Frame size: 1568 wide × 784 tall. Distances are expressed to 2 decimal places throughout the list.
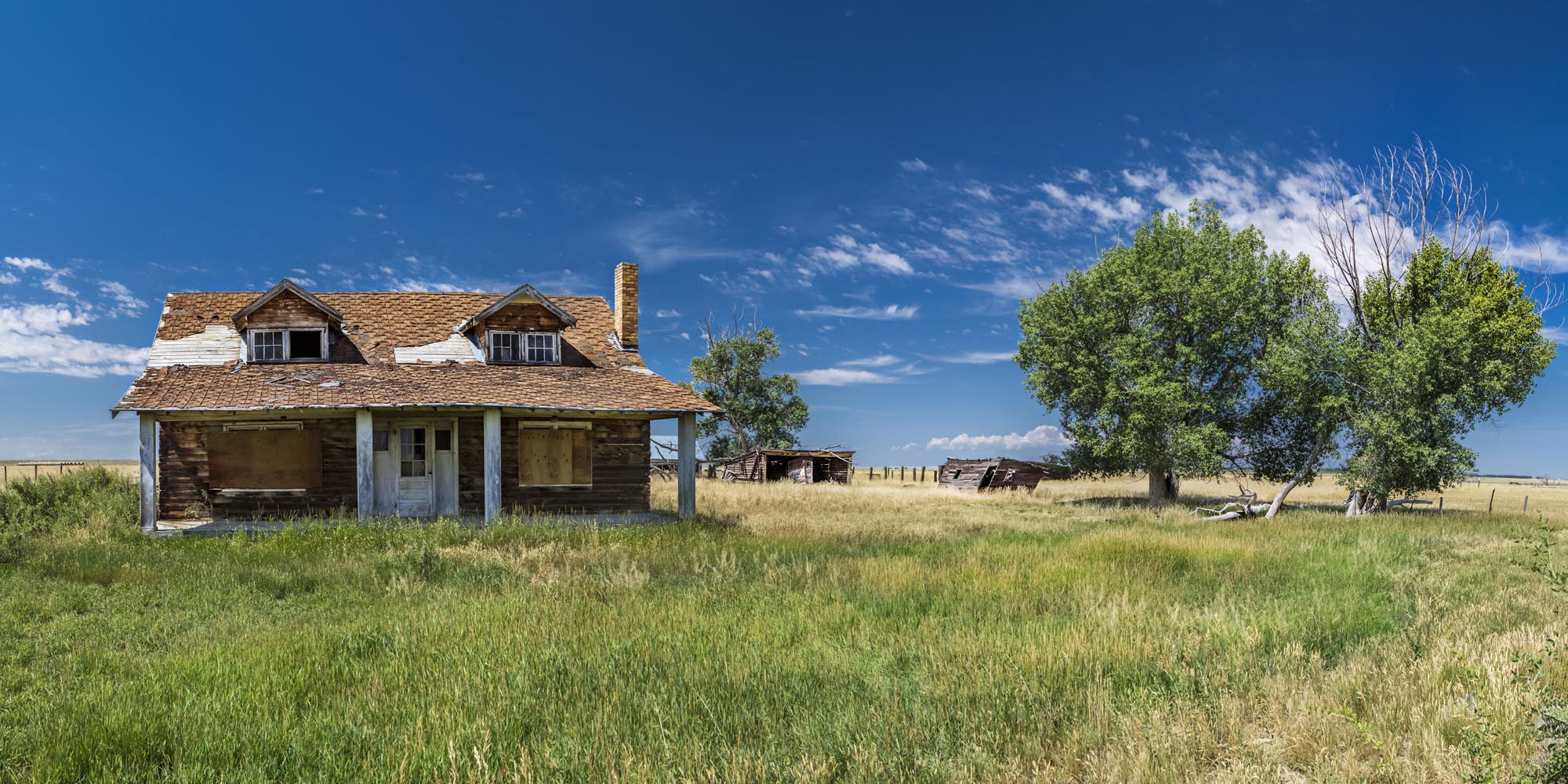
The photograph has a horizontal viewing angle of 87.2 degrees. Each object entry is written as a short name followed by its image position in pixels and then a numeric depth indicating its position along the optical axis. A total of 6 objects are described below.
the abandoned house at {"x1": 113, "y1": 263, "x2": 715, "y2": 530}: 19.73
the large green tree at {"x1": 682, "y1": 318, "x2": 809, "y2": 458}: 57.06
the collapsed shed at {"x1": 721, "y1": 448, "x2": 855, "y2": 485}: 48.62
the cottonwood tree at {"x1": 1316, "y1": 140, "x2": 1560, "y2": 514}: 24.08
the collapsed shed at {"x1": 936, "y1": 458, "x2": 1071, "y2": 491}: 43.81
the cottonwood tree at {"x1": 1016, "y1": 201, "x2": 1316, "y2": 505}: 30.05
